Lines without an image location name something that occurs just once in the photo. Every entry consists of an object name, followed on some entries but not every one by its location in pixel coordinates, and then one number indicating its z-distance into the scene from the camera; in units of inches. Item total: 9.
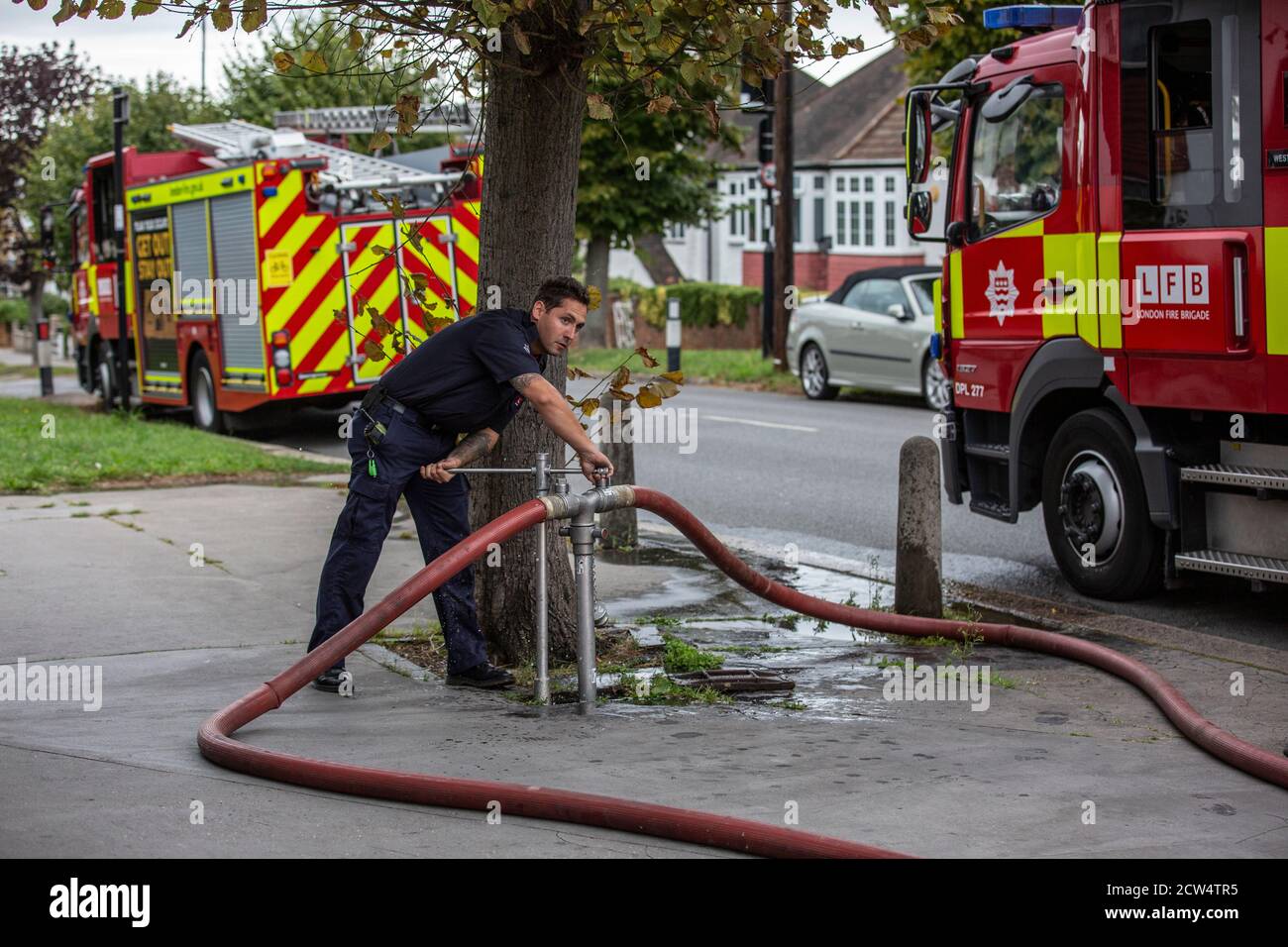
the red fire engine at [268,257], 644.7
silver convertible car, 751.1
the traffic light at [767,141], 961.5
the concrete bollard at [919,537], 315.9
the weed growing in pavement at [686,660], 278.8
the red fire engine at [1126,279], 300.0
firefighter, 249.1
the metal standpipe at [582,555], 241.9
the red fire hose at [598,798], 179.2
